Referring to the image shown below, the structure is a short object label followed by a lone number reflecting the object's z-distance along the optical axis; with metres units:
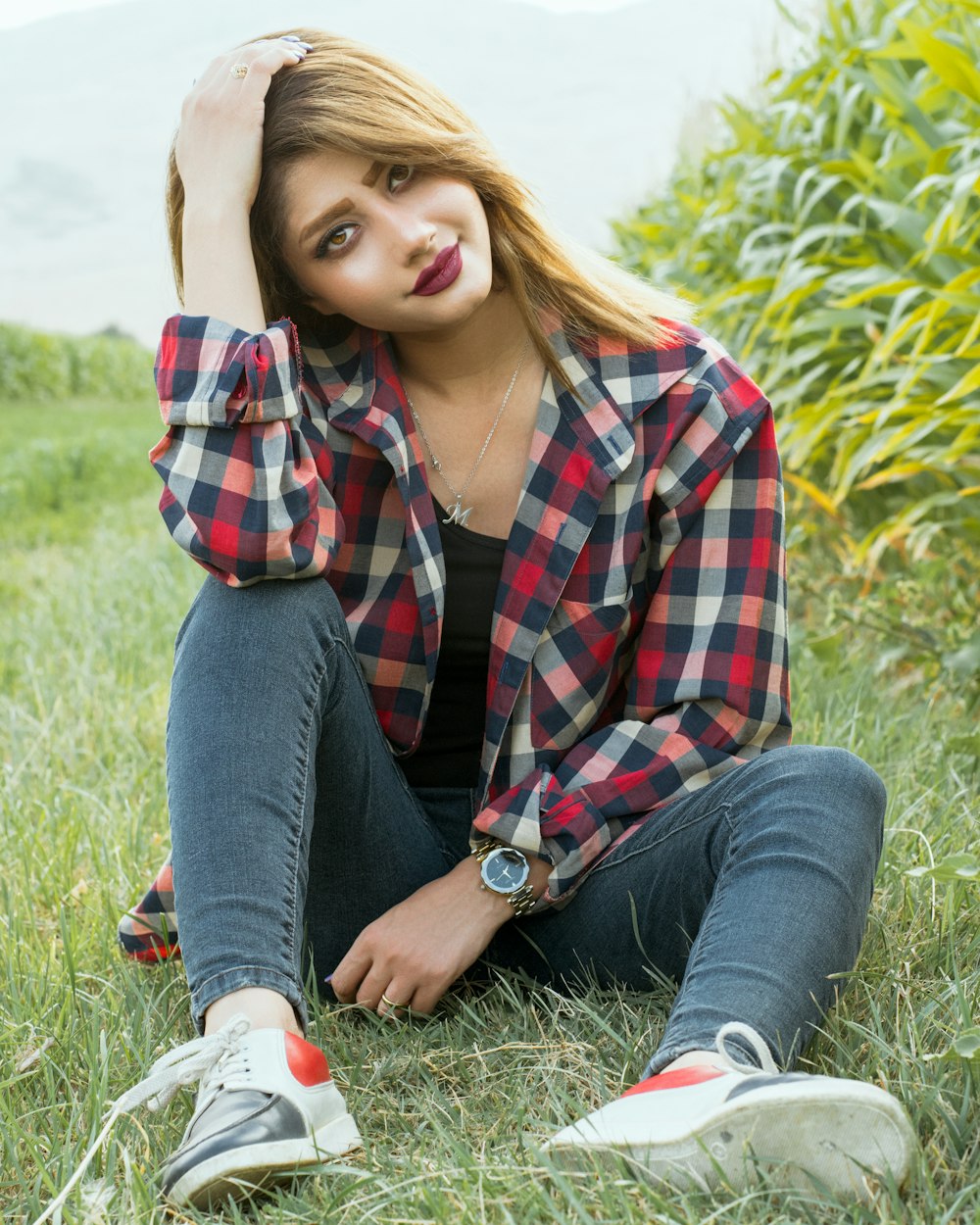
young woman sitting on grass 2.01
